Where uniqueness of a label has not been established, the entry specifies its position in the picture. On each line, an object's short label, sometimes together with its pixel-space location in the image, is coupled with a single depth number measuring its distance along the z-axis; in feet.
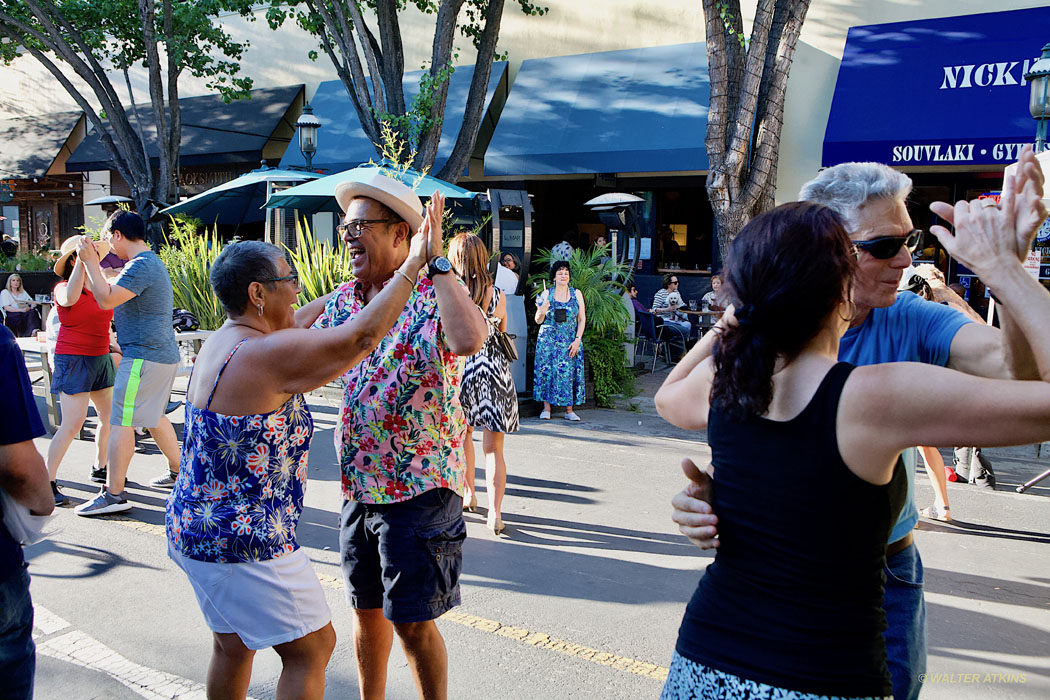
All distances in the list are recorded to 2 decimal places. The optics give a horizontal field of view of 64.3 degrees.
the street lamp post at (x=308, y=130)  43.62
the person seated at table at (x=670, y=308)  45.11
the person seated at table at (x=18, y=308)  45.93
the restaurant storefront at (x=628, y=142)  46.85
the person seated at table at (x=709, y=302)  43.27
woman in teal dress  30.35
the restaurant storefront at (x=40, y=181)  72.02
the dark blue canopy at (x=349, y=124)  54.70
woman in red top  19.92
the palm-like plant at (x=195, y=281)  35.22
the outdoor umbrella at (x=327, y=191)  32.76
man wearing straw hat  8.96
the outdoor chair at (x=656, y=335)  45.18
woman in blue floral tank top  8.19
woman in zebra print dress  17.43
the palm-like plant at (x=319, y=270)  32.96
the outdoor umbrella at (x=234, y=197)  40.50
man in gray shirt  18.62
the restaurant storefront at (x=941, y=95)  36.99
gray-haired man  6.89
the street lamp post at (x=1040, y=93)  30.14
